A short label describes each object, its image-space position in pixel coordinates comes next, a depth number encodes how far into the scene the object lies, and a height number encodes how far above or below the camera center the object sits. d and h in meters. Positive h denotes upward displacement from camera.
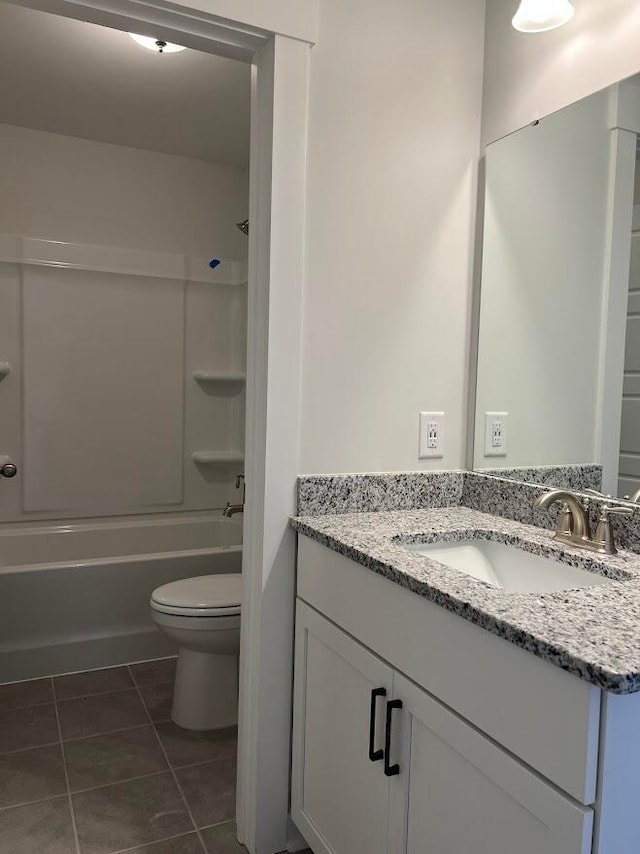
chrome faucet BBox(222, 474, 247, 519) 2.57 -0.47
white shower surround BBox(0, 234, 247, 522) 3.10 +0.05
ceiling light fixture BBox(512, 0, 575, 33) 1.45 +0.86
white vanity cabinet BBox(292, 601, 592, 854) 0.91 -0.64
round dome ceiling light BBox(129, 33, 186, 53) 2.17 +1.15
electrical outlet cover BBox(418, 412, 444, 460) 1.77 -0.11
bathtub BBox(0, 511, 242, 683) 2.61 -0.86
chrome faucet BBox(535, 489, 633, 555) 1.33 -0.26
